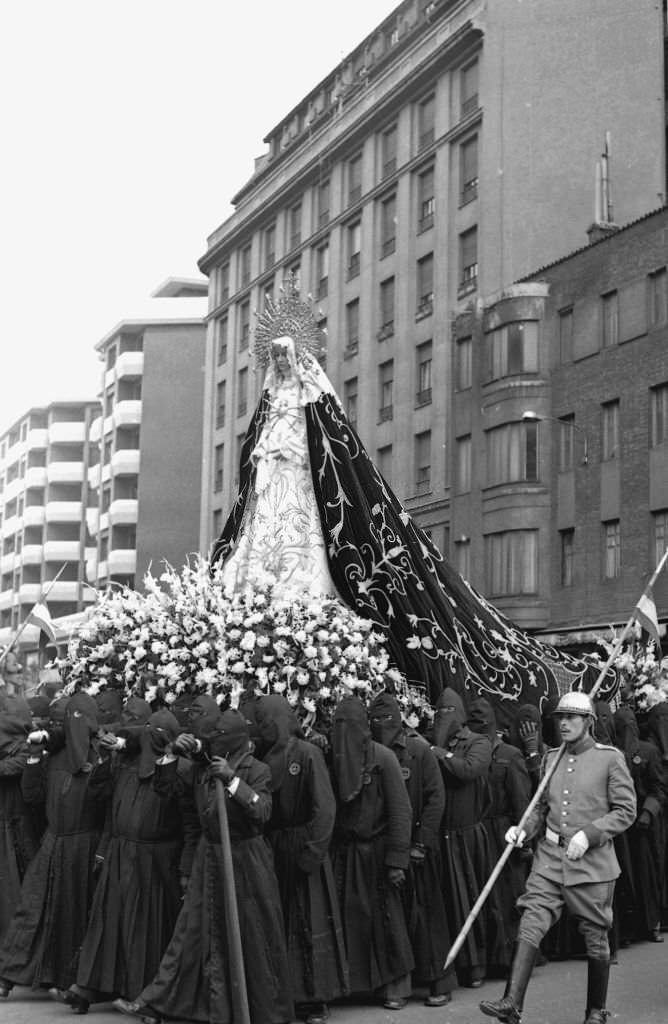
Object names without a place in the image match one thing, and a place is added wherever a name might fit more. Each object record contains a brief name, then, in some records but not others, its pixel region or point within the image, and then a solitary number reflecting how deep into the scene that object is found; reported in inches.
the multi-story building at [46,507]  3284.9
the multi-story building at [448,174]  1530.5
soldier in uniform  327.9
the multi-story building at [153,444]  2677.2
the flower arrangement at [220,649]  451.8
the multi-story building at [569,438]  1272.1
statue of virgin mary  551.5
